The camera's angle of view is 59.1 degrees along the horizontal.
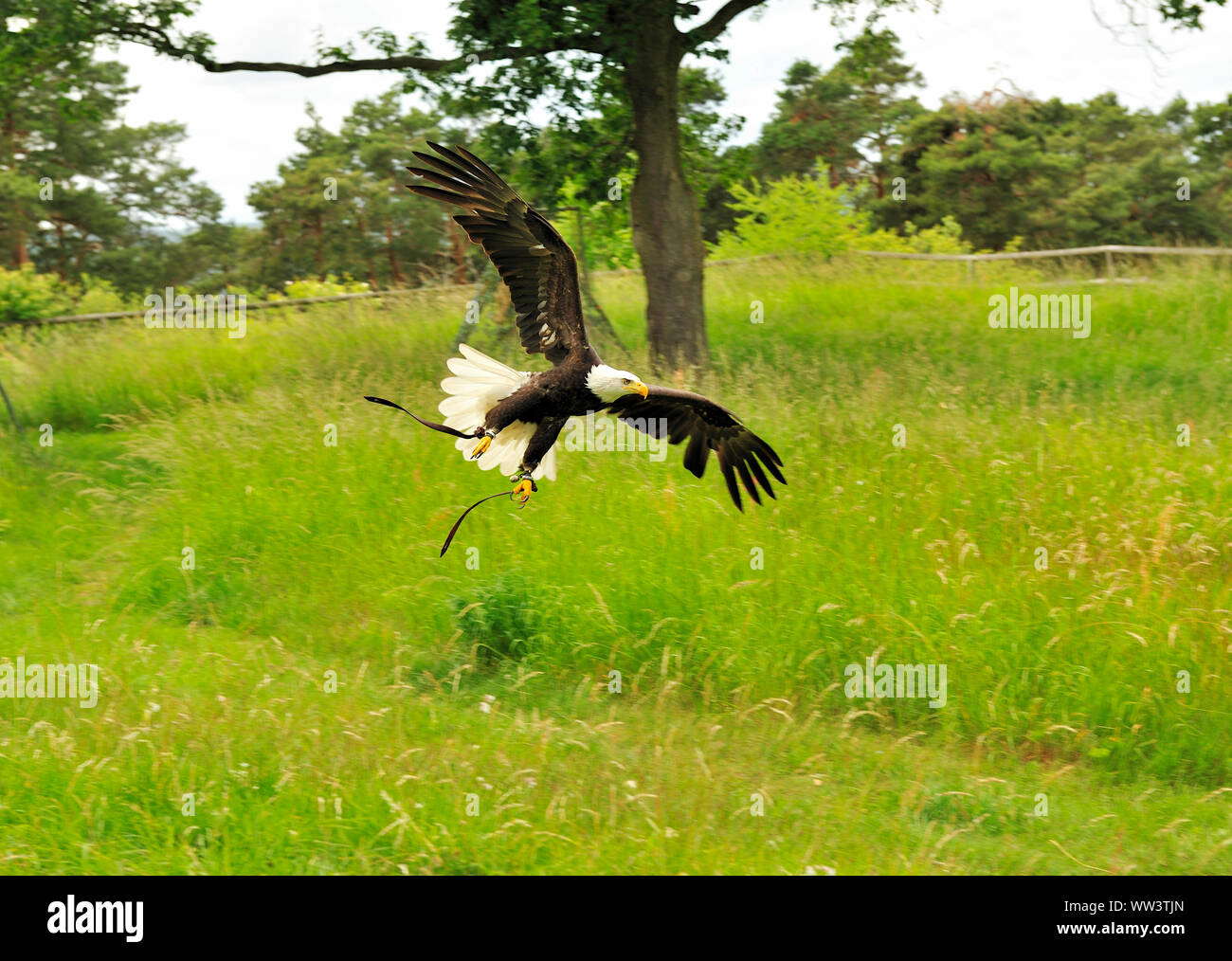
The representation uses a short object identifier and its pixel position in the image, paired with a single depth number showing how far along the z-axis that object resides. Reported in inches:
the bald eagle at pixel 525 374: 172.7
